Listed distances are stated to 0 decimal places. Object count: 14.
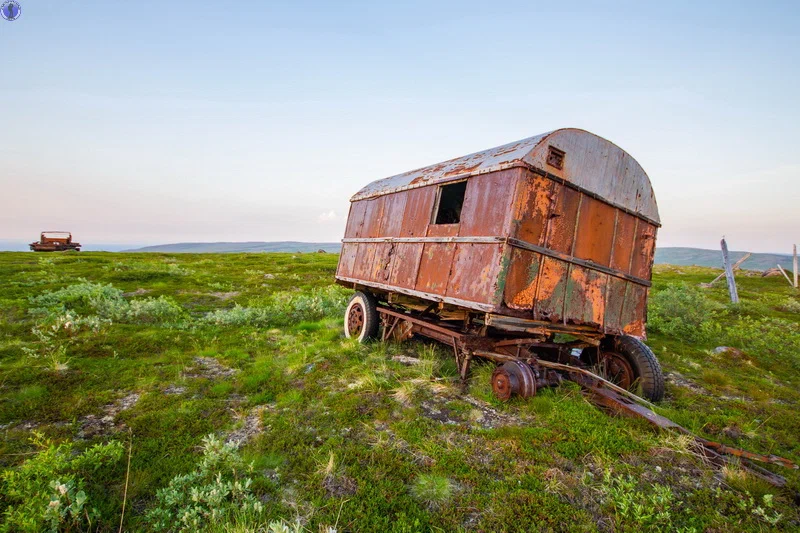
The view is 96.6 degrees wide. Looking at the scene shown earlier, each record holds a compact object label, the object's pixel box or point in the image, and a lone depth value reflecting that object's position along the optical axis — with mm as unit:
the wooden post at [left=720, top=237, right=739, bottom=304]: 18097
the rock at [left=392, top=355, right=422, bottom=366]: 8594
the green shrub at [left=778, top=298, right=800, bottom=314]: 17958
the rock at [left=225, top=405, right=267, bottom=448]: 5129
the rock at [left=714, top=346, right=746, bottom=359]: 10250
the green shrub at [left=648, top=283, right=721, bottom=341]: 12766
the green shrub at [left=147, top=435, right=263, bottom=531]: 3432
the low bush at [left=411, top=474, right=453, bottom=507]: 3867
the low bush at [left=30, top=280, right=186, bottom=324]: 11578
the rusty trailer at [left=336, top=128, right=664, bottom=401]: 6004
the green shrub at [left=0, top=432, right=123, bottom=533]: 3189
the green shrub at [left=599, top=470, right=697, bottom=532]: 3518
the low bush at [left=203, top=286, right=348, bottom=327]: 12336
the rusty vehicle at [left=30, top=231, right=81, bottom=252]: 39062
